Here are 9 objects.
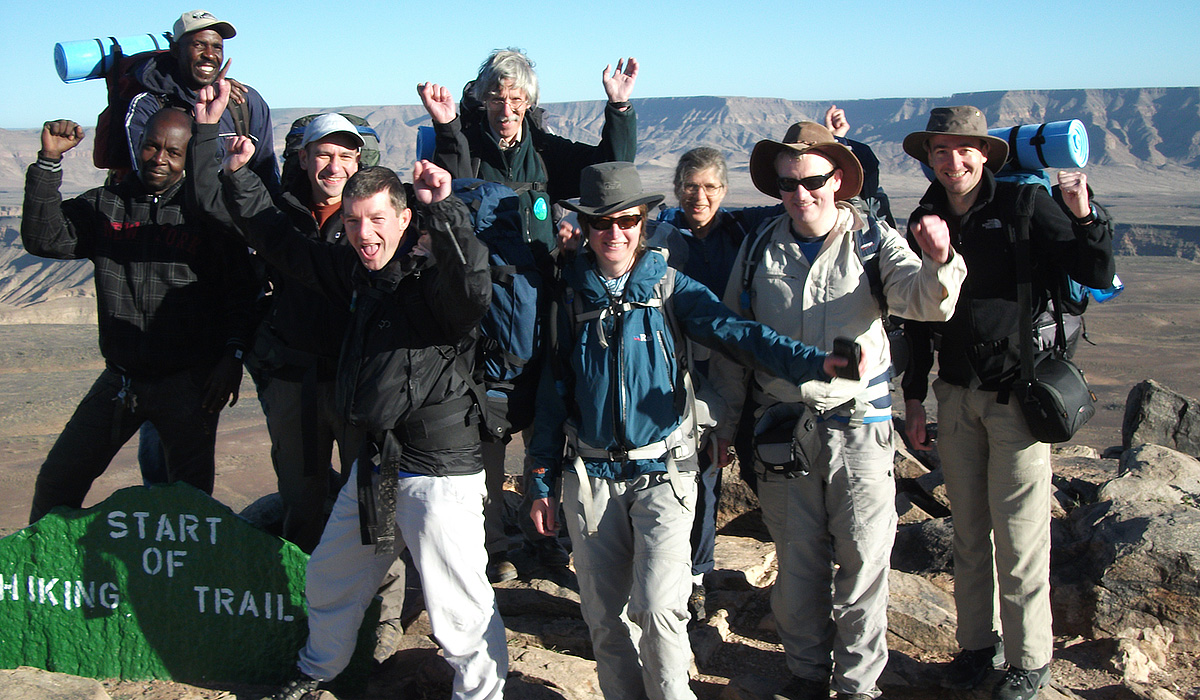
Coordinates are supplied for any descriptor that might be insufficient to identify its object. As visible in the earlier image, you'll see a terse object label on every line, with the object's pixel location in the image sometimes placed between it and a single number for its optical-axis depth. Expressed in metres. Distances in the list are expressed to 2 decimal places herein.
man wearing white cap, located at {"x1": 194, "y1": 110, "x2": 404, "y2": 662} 3.61
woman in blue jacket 3.07
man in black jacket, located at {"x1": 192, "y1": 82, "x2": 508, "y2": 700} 3.07
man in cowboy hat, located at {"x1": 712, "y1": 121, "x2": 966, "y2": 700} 3.15
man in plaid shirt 3.83
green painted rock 3.70
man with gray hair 4.02
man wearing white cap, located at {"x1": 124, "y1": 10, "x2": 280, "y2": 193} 4.41
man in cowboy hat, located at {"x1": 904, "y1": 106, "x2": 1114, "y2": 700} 3.36
